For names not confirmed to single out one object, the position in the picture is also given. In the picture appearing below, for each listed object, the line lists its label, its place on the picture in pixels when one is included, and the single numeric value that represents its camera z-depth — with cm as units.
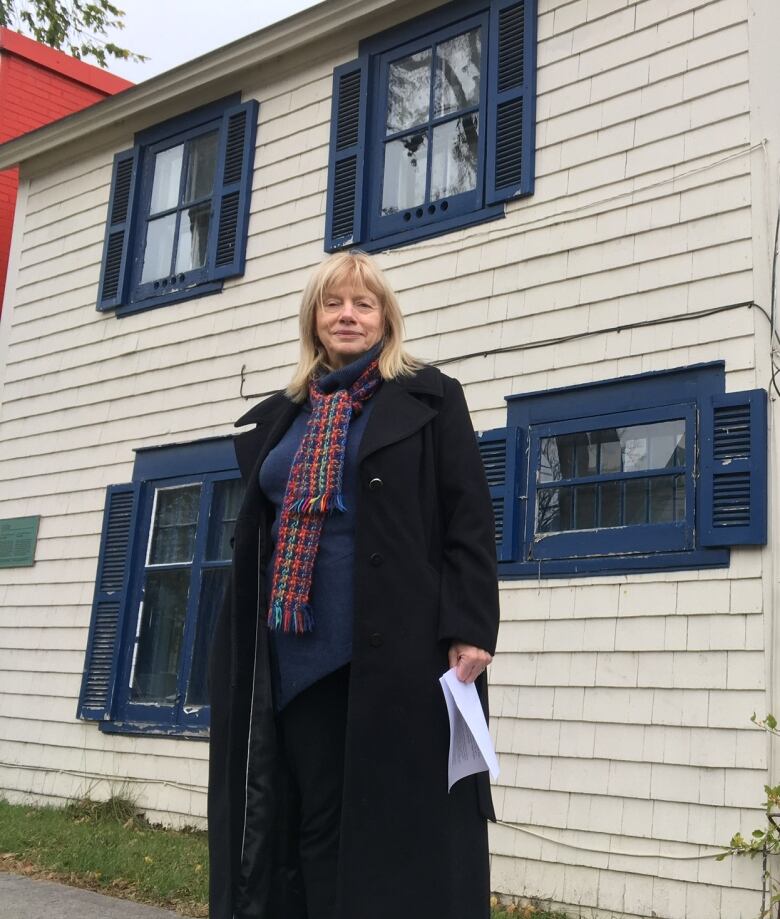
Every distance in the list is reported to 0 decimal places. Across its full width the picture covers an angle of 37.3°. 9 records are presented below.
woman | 246
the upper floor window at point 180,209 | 775
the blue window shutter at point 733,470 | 479
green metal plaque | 846
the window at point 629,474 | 489
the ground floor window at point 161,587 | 727
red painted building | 1068
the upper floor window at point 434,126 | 626
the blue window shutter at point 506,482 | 566
